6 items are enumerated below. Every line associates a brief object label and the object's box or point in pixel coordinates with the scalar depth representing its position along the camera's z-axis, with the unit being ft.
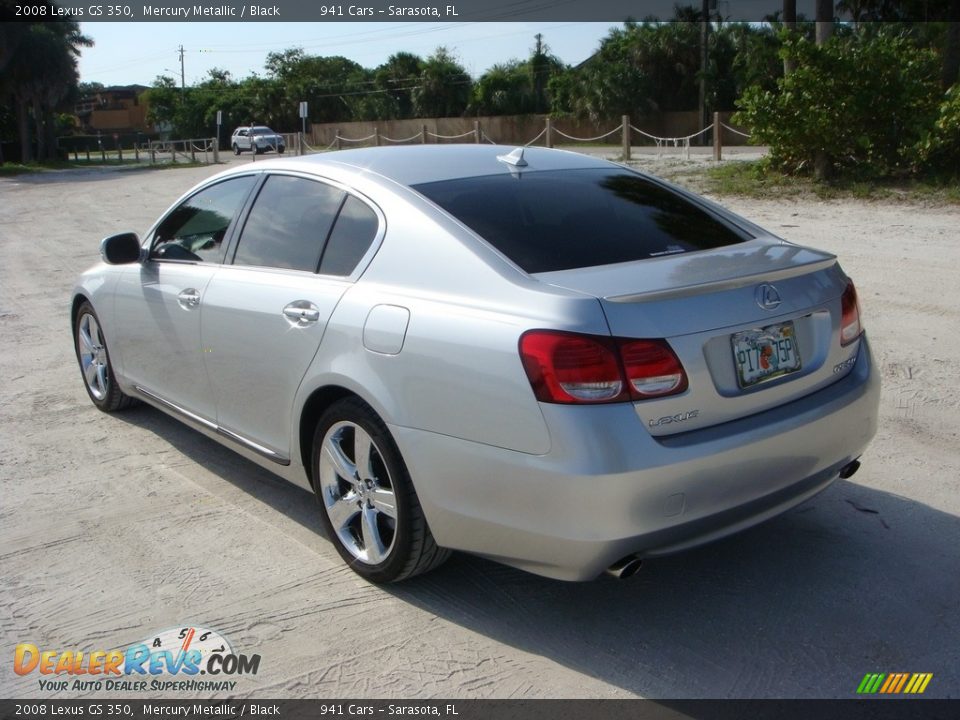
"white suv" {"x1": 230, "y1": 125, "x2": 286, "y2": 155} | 176.58
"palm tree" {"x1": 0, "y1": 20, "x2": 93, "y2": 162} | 167.32
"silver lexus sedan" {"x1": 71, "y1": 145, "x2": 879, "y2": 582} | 9.77
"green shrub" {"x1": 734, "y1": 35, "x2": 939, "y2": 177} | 49.26
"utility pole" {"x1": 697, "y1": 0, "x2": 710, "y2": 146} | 143.93
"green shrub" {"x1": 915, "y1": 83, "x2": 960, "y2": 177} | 47.14
